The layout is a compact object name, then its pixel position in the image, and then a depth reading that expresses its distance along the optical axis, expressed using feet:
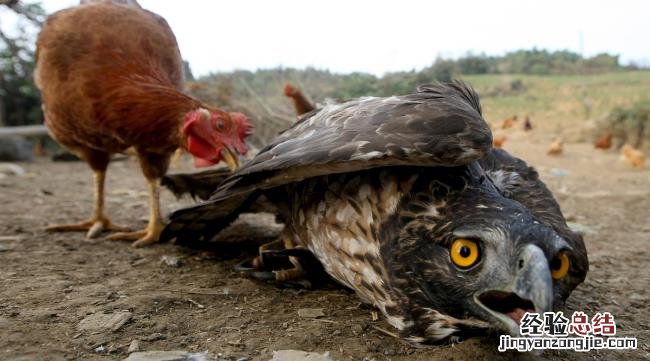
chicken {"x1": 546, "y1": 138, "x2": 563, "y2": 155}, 39.91
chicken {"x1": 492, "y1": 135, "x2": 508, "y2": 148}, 38.98
